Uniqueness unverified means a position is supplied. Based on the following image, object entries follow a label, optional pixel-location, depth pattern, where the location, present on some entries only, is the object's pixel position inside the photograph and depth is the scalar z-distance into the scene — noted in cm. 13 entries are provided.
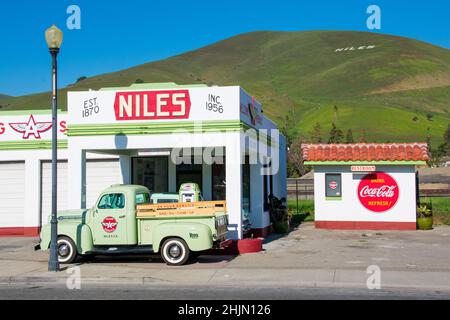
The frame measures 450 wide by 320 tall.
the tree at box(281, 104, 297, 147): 8167
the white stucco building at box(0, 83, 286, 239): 1845
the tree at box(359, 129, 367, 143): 9350
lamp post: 1485
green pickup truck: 1551
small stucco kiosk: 2488
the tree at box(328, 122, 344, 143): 7829
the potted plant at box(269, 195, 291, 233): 2425
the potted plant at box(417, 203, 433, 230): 2480
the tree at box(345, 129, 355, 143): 8450
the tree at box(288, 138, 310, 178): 6856
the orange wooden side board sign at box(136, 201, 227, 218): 1563
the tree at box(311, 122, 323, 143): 8884
